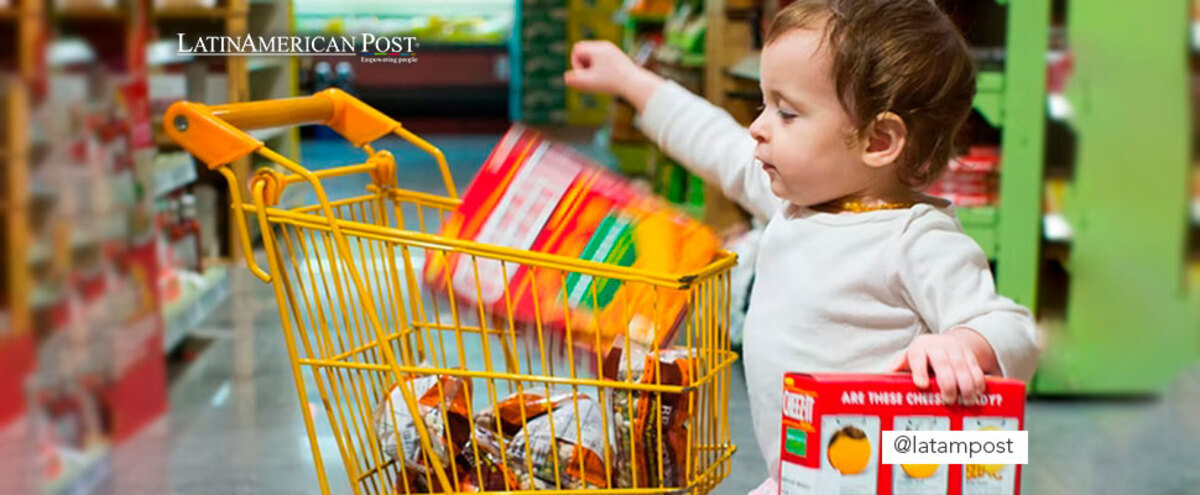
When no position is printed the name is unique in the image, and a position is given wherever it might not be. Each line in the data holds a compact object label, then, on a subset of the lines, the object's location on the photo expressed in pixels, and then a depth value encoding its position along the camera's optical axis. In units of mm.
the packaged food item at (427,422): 1463
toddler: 1463
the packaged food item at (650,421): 1404
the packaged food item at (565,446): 1424
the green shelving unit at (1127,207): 3260
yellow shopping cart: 1355
